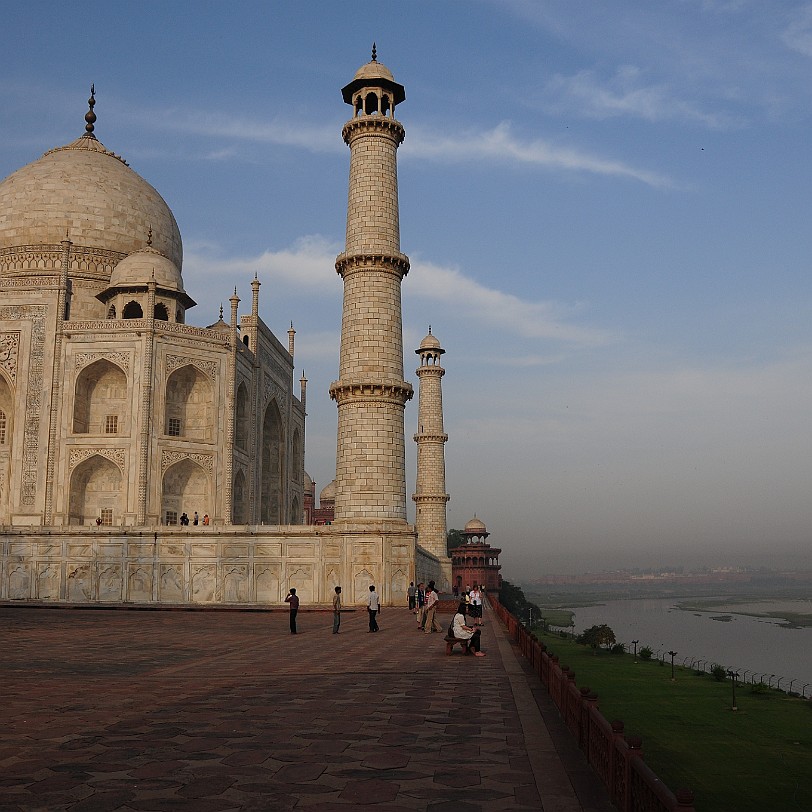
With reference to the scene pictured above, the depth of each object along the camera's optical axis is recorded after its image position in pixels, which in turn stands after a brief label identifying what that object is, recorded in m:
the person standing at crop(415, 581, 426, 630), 19.59
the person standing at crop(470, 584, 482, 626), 22.06
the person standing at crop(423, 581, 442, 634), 18.66
